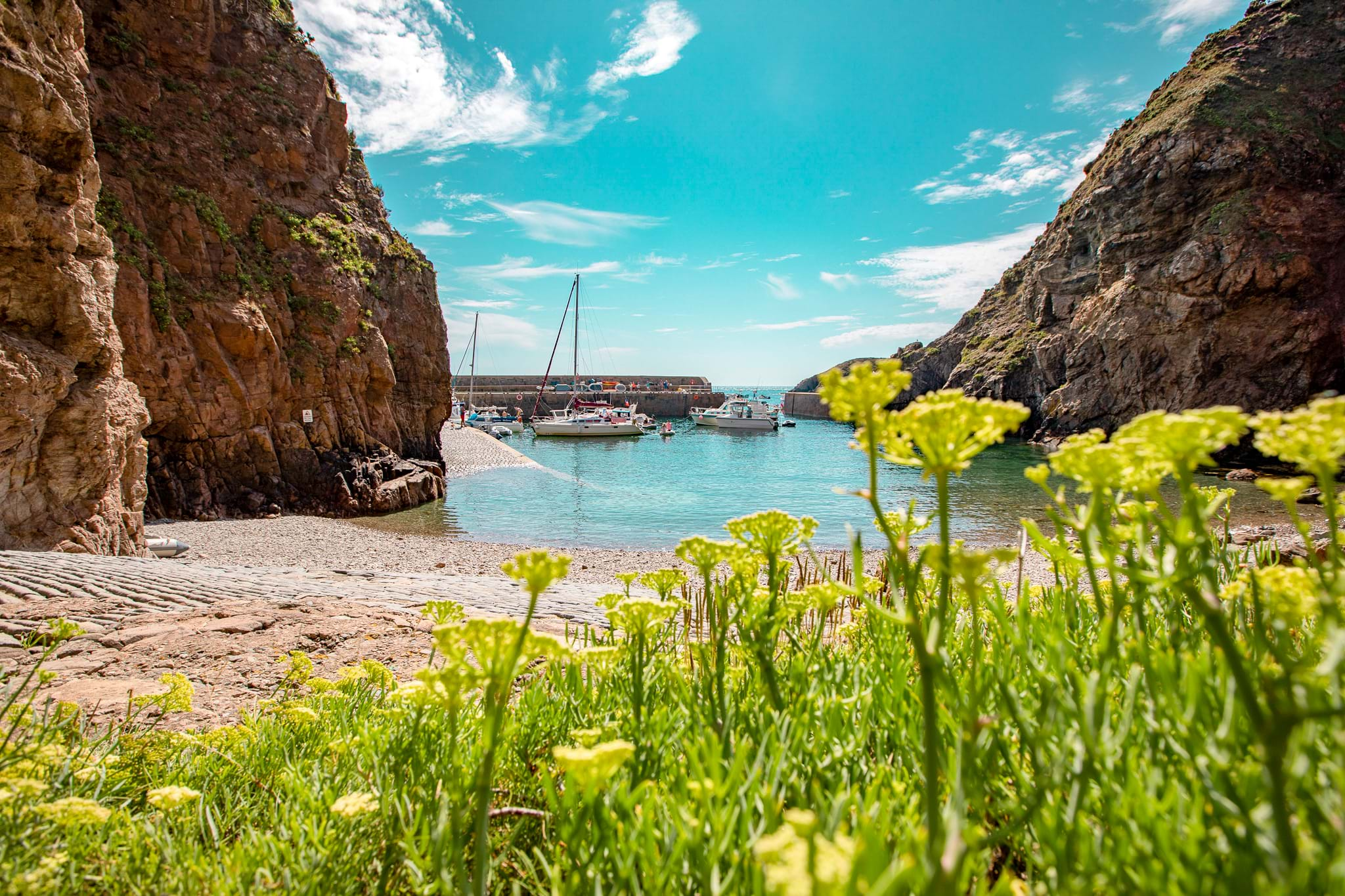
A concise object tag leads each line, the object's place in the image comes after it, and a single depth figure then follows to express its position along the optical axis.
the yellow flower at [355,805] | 1.23
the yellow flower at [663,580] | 1.94
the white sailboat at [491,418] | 57.12
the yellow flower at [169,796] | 1.42
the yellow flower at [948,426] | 0.87
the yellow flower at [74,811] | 1.21
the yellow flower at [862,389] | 0.91
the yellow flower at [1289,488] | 0.98
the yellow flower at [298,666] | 2.86
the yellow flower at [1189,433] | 0.84
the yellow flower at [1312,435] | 0.83
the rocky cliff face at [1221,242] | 30.80
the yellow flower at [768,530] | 1.57
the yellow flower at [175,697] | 2.42
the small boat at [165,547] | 11.46
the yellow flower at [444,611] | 1.73
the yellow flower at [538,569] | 0.99
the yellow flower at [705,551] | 1.61
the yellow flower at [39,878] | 1.06
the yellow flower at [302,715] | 2.17
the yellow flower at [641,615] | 1.64
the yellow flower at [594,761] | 0.94
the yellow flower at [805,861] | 0.58
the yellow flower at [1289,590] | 1.06
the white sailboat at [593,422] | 52.84
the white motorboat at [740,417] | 63.94
